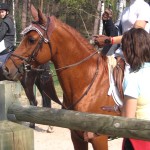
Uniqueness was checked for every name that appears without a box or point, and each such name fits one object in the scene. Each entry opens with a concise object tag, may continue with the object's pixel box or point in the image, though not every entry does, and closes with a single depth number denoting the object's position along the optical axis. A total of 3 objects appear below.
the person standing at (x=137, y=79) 3.03
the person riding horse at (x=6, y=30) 8.43
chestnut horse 4.84
